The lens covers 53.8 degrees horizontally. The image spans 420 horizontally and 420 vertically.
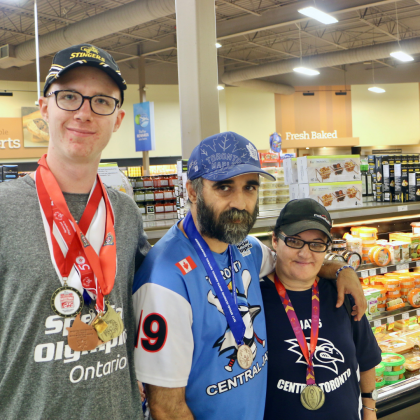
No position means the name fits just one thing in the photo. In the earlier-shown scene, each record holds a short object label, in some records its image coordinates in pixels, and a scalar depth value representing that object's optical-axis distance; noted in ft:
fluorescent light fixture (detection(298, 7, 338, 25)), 26.08
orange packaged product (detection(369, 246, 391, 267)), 10.97
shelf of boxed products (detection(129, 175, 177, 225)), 12.76
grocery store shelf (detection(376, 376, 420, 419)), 9.07
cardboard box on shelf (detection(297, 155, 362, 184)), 11.22
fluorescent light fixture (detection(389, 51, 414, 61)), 36.37
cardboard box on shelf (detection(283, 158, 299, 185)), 11.59
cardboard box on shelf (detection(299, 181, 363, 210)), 11.17
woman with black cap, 5.38
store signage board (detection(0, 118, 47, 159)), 43.93
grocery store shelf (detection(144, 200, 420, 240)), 8.41
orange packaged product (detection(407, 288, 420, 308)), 11.59
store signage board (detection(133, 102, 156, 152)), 39.01
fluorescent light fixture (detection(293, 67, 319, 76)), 38.17
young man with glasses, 3.62
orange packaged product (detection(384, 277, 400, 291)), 11.50
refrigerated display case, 9.18
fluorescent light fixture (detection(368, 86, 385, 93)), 47.57
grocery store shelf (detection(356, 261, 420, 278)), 10.80
